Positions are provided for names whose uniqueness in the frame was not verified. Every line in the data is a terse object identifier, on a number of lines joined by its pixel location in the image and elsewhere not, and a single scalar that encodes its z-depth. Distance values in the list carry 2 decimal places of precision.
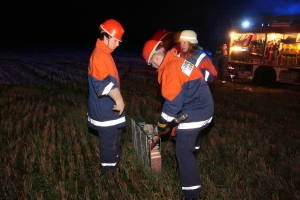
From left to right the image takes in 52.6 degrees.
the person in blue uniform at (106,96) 3.37
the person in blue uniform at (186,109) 2.98
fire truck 11.13
